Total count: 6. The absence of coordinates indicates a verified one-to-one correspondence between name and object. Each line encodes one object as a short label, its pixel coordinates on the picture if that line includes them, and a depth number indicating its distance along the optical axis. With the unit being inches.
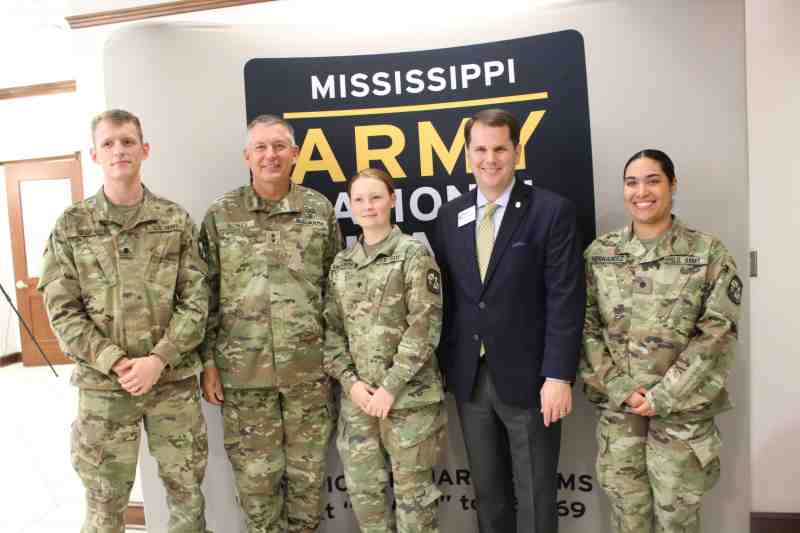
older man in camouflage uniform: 79.4
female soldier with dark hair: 67.7
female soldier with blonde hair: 73.0
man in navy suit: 70.4
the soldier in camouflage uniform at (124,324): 72.1
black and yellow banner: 86.6
